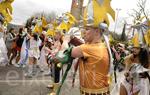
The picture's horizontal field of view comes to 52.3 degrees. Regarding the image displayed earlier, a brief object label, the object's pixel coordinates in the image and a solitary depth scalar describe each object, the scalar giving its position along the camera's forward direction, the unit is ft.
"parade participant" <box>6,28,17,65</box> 19.71
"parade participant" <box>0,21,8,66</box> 12.79
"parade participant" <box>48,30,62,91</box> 10.73
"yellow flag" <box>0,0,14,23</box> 11.11
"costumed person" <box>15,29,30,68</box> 17.97
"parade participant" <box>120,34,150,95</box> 7.47
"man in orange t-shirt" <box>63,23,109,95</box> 5.49
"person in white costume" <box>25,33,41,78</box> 15.83
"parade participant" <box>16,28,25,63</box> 19.28
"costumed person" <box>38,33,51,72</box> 17.54
